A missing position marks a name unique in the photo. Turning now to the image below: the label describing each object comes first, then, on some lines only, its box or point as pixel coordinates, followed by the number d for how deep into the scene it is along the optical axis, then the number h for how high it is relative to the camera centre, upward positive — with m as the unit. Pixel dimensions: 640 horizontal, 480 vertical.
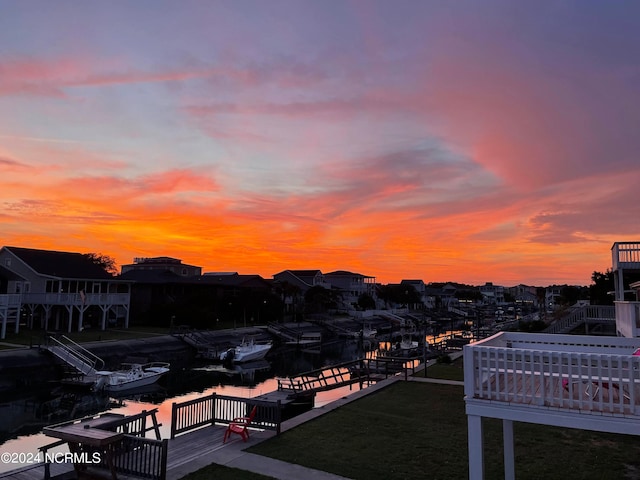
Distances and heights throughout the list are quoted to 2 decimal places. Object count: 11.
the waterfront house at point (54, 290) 49.25 +0.25
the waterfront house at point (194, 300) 60.47 -1.03
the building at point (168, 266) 109.44 +6.88
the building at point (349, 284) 116.94 +3.01
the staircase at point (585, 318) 33.88 -1.42
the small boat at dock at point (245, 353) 44.84 -5.79
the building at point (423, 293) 148.40 +1.11
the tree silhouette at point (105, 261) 116.34 +8.33
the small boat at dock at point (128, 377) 31.27 -5.84
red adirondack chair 13.62 -3.96
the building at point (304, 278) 110.88 +4.21
